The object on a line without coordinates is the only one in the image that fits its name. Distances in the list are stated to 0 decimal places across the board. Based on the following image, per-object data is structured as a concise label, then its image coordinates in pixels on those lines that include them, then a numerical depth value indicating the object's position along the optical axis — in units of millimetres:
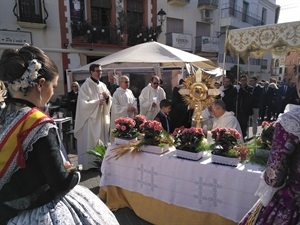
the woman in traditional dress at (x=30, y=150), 1098
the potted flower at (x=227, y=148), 2346
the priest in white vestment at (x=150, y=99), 5638
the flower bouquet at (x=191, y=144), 2531
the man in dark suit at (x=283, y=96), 7355
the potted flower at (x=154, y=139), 2781
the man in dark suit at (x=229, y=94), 6011
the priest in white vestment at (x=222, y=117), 3398
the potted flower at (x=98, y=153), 4031
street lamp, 13275
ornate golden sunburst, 3119
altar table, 2287
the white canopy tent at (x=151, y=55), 5182
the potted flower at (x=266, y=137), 2357
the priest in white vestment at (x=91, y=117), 4562
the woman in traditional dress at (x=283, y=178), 1285
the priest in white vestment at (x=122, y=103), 5070
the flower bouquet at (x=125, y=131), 3098
